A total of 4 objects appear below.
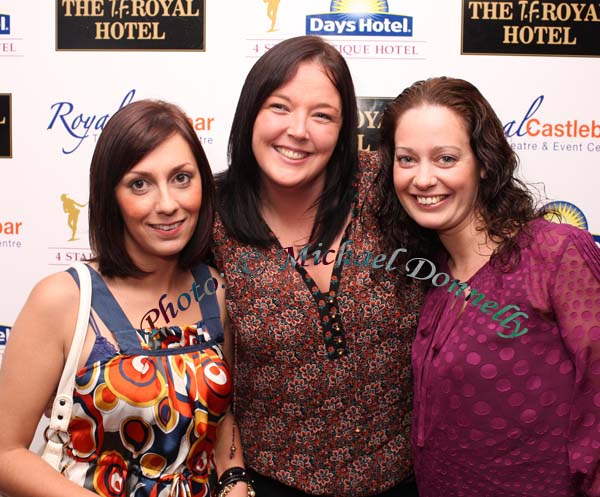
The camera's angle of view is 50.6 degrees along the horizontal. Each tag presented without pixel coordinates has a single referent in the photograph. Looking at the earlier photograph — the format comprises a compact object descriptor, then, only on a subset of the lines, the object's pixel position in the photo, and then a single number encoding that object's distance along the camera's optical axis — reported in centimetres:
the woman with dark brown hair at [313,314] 135
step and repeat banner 205
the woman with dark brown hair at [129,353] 113
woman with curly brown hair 114
